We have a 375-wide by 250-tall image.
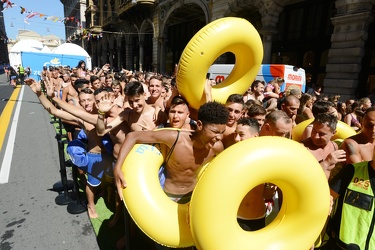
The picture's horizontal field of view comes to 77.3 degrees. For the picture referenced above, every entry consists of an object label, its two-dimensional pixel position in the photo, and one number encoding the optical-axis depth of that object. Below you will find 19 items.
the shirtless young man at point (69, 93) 6.30
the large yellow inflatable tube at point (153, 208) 1.80
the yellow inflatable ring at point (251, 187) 1.45
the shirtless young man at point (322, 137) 2.33
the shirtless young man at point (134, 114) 2.96
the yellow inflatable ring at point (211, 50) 2.51
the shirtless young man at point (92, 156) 3.18
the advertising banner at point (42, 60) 18.47
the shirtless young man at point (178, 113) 2.73
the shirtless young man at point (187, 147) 1.94
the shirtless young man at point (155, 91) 4.18
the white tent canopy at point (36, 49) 19.06
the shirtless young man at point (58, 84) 7.86
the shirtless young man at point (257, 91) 5.50
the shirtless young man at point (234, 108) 2.93
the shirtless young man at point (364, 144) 2.29
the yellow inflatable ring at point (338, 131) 3.19
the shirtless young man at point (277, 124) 2.56
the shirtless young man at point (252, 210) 2.16
